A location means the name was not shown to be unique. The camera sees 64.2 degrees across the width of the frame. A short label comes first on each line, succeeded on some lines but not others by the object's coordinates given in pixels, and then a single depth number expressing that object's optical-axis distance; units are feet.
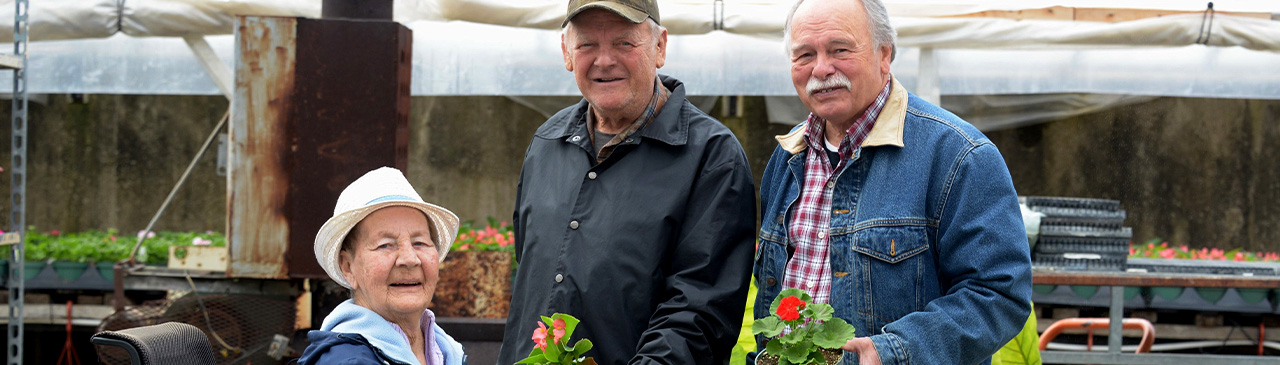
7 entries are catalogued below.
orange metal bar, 15.15
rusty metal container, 12.78
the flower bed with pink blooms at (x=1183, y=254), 22.26
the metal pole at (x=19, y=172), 14.35
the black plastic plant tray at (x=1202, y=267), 17.42
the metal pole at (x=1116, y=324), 15.61
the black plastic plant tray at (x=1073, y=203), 16.56
